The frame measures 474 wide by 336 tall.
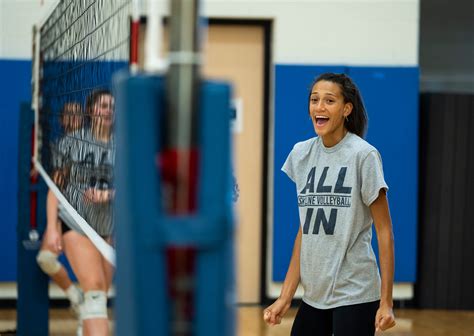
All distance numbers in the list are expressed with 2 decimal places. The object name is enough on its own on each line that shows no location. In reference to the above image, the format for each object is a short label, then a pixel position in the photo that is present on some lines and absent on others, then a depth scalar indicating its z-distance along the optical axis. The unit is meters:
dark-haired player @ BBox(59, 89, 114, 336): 5.60
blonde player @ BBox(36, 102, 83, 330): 7.31
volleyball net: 5.57
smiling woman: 5.77
